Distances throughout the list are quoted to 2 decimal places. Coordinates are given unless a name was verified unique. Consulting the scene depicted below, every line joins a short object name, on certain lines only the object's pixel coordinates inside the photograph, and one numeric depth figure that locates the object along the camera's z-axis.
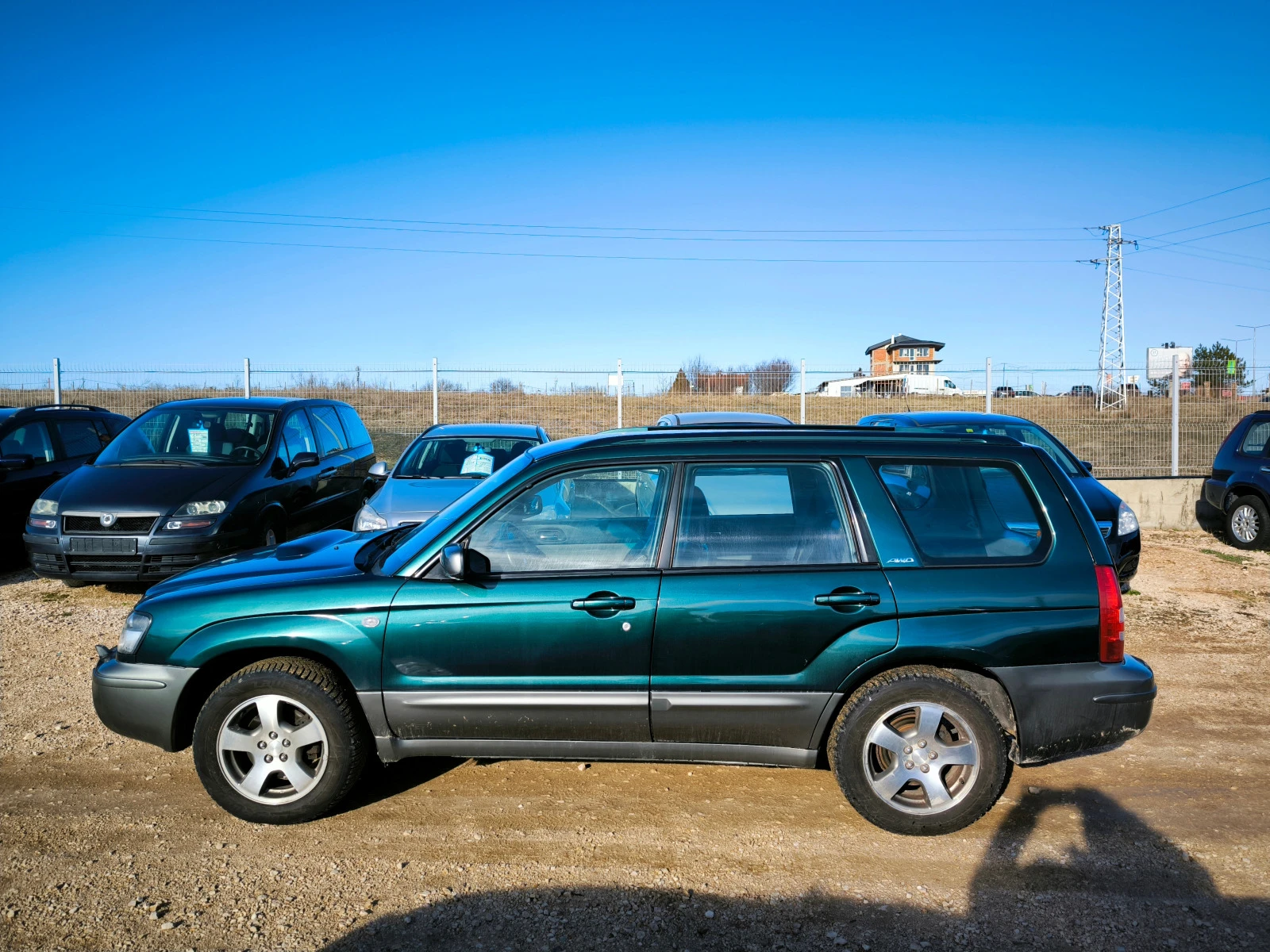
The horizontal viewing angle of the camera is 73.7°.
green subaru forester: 3.53
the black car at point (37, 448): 8.88
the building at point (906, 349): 75.44
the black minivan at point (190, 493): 7.18
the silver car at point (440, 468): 7.42
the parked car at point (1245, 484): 10.18
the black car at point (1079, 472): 7.60
